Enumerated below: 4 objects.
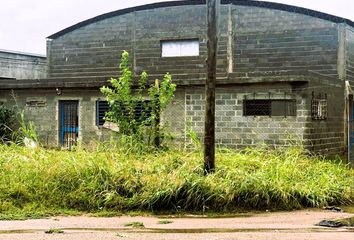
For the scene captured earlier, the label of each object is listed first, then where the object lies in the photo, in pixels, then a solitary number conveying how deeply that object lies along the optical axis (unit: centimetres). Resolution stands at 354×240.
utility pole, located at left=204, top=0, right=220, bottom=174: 1005
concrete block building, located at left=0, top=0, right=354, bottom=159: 1434
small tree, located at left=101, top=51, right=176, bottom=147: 1273
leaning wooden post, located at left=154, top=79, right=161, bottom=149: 1266
